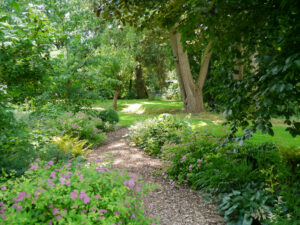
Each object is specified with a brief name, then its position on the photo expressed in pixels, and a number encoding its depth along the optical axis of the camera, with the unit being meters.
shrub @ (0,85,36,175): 2.69
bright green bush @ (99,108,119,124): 11.30
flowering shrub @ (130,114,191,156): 6.35
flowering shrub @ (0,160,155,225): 1.77
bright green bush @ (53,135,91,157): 5.51
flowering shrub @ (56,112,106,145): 7.46
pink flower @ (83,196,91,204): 1.83
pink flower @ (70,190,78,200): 1.82
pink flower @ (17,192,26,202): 1.80
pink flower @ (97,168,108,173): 2.35
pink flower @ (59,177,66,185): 1.94
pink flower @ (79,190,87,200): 1.87
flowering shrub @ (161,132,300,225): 2.95
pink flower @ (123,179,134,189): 2.21
